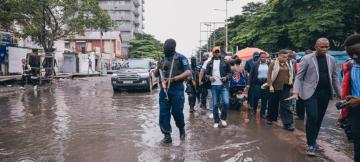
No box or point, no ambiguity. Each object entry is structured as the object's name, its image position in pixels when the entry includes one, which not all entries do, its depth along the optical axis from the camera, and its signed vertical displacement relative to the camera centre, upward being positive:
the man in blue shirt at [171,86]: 6.98 -0.43
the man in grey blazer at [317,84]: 6.20 -0.37
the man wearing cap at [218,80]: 8.58 -0.40
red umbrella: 19.44 +0.42
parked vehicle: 19.03 -0.78
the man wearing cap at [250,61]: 11.39 +0.01
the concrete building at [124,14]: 105.88 +12.96
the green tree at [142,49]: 83.06 +2.80
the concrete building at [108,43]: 75.81 +3.89
